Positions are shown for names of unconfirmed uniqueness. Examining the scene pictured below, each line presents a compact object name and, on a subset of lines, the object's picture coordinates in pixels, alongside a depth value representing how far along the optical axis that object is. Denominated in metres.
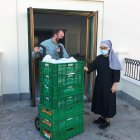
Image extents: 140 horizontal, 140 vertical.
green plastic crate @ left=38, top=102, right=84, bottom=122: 2.22
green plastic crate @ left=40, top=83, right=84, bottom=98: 2.16
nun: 2.48
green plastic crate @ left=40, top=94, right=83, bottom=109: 2.20
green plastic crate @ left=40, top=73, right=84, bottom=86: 2.14
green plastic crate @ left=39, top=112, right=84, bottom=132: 2.24
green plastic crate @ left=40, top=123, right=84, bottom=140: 2.26
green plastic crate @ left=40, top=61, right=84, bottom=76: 2.12
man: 2.72
